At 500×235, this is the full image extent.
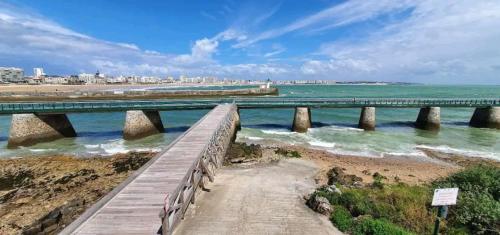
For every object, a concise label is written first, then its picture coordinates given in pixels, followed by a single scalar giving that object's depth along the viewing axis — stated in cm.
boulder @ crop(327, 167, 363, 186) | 1524
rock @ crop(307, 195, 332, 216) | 1066
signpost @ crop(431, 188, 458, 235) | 753
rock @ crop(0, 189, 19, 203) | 1490
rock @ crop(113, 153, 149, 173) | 1955
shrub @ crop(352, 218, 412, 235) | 898
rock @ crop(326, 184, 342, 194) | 1255
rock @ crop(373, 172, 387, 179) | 1733
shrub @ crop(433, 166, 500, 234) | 959
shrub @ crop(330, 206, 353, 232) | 964
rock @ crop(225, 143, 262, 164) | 1962
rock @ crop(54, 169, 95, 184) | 1736
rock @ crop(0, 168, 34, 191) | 1698
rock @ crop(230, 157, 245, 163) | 1903
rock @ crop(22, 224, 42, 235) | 1084
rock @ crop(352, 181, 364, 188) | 1450
